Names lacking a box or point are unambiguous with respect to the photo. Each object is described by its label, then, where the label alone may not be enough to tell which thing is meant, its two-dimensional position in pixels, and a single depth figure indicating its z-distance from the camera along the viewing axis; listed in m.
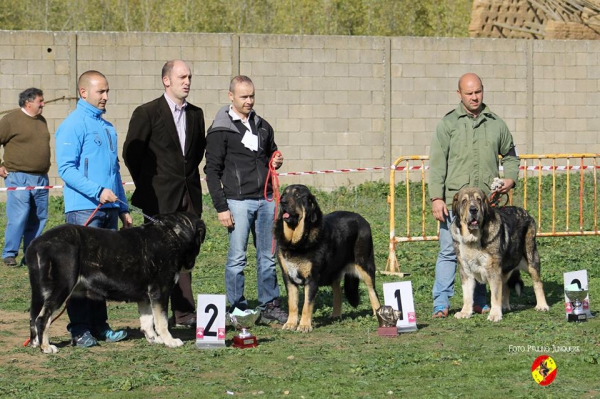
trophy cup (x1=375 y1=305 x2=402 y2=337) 12.61
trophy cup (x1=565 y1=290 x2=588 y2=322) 13.18
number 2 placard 11.93
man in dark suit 13.03
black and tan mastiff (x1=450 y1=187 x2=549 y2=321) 13.37
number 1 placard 12.87
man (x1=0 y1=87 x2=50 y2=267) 19.67
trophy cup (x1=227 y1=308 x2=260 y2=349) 11.95
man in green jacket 13.93
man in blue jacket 12.08
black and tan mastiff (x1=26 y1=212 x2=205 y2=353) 11.38
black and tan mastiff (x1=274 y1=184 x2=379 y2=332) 13.02
